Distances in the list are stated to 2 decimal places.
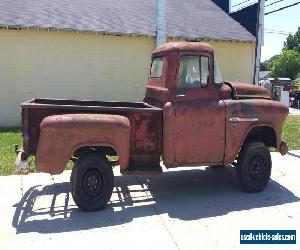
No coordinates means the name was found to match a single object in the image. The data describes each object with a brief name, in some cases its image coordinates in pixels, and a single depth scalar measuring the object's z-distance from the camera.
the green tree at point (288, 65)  51.99
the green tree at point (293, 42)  62.10
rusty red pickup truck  3.72
